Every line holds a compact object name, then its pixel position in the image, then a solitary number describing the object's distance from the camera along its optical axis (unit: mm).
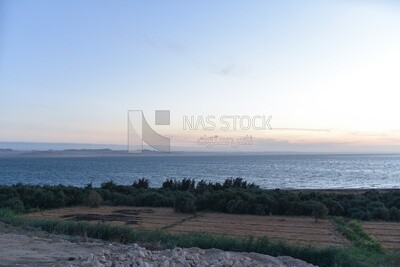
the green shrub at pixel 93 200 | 30953
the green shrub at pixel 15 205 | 26781
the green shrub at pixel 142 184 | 42472
